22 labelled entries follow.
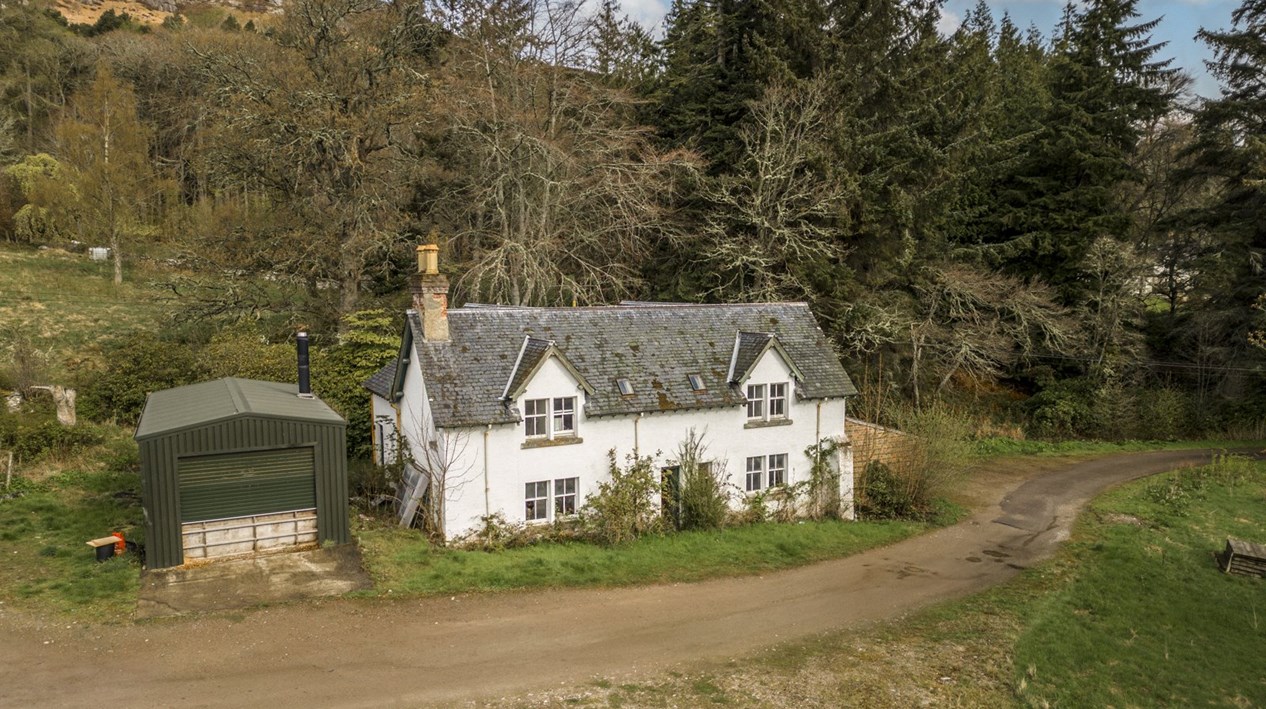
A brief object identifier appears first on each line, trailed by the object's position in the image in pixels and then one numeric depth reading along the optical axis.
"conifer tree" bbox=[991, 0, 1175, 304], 38.44
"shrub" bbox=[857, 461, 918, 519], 24.98
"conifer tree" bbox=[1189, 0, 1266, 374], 36.09
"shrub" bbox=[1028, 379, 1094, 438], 37.09
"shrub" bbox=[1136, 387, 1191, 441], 37.25
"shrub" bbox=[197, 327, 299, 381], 26.58
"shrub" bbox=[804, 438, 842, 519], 23.94
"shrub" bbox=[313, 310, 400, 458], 26.81
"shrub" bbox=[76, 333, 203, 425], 26.70
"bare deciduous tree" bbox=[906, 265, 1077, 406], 34.75
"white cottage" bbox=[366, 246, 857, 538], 19.47
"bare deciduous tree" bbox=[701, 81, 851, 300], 32.41
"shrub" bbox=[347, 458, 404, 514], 21.27
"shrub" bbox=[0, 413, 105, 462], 22.58
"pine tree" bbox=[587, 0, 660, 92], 37.41
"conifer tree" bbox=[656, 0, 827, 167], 34.03
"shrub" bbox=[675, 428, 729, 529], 21.47
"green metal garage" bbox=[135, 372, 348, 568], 15.92
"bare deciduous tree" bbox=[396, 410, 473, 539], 19.02
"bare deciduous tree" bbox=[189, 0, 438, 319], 29.64
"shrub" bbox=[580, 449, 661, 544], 19.98
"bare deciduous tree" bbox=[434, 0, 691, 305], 30.00
